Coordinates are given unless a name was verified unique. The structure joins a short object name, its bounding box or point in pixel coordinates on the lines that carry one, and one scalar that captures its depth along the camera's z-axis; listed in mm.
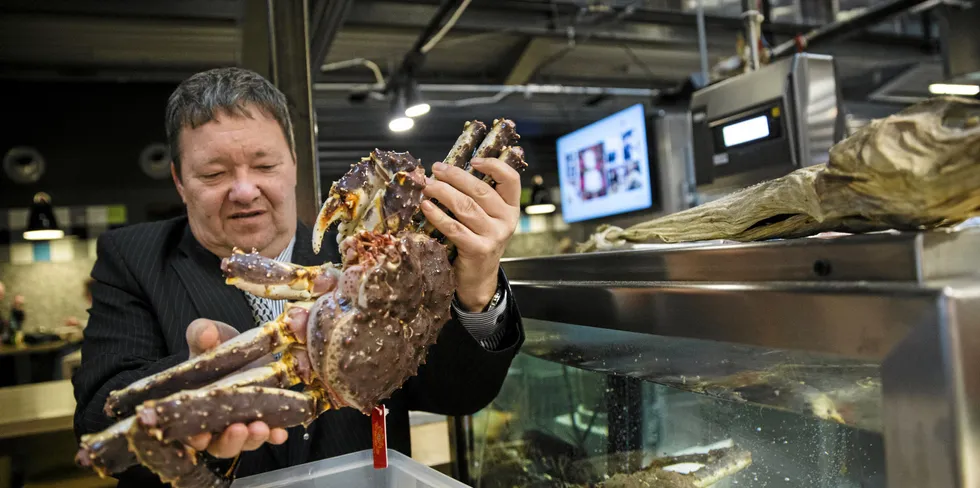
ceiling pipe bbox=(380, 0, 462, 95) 4266
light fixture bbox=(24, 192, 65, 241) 6523
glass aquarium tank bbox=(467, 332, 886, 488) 775
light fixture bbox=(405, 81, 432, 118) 5172
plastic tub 979
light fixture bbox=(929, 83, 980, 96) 4729
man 1141
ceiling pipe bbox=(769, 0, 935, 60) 3910
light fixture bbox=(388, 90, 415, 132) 5340
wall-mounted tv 4180
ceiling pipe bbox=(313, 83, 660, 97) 6582
